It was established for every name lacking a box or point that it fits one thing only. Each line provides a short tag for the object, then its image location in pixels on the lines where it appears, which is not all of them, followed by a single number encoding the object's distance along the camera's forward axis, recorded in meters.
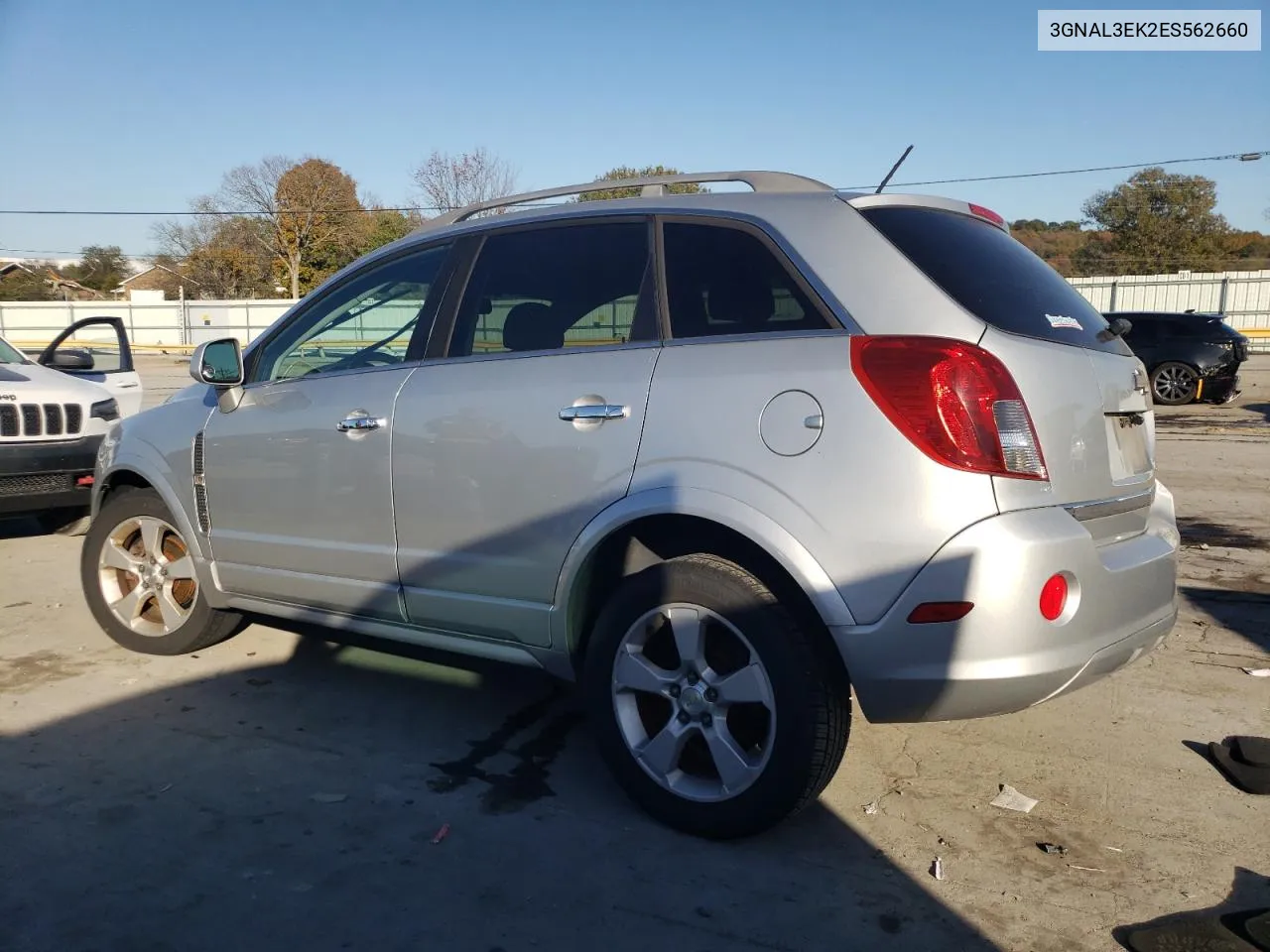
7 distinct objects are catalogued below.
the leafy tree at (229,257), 60.31
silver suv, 2.82
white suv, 6.73
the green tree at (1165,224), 53.75
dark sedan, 16.27
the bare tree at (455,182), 40.69
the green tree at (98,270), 79.25
